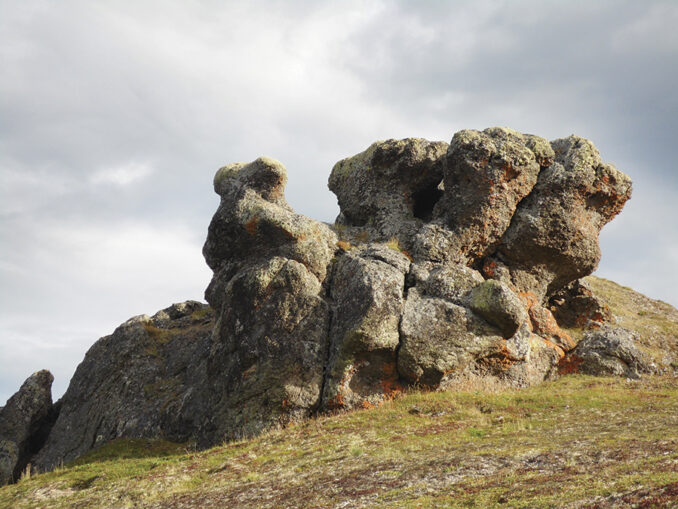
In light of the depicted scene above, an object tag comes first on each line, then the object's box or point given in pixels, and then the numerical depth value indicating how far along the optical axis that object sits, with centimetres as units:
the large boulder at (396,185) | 3803
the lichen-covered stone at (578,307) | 3803
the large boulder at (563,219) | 3425
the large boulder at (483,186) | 3391
